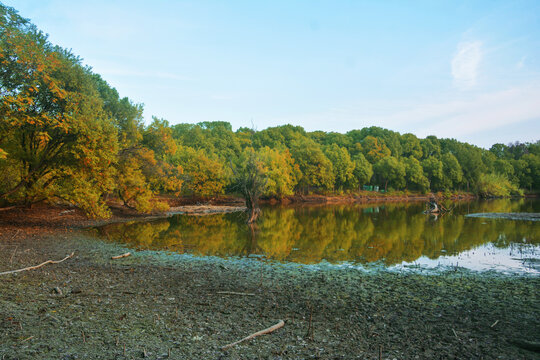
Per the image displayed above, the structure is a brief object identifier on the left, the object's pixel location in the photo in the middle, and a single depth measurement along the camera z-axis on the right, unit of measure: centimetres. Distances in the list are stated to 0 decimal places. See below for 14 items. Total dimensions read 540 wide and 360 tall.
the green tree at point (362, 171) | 9594
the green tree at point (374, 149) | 11344
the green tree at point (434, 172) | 10456
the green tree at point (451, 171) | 10569
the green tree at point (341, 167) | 9219
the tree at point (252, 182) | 3509
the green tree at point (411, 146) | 12413
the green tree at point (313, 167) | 8462
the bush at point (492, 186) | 10106
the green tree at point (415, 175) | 10125
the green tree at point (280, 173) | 7219
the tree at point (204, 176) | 6588
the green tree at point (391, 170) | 9894
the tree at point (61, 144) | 2323
